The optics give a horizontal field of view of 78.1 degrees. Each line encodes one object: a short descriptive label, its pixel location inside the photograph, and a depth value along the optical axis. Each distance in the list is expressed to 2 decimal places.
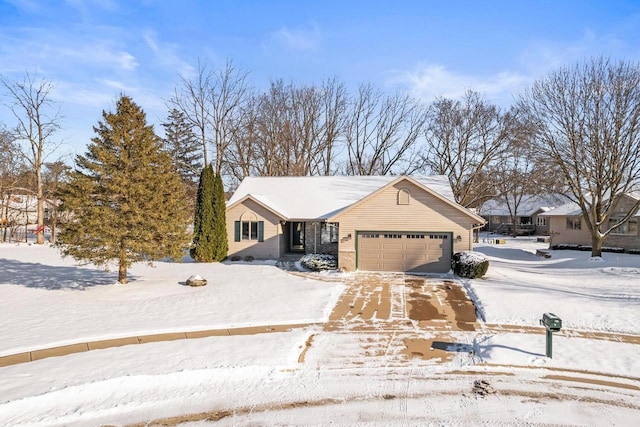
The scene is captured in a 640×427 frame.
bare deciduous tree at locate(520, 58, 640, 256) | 21.48
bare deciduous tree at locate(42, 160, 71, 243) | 30.47
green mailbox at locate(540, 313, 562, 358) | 8.09
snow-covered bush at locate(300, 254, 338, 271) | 18.91
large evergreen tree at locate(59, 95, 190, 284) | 14.12
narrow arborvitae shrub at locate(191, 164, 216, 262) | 21.47
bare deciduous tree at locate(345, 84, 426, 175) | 38.72
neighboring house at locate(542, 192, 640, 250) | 27.59
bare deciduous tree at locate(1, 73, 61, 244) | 30.14
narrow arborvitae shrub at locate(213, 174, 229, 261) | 21.67
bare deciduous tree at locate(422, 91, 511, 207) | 33.25
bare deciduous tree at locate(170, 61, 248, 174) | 33.31
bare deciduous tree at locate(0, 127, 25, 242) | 30.17
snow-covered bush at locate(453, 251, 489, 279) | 16.42
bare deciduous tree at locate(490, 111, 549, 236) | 25.41
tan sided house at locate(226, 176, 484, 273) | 18.31
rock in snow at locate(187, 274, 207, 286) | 15.48
